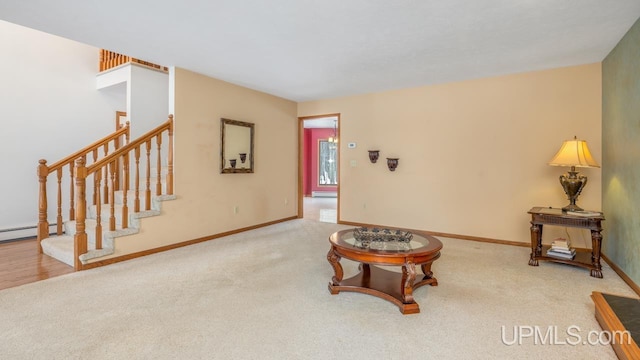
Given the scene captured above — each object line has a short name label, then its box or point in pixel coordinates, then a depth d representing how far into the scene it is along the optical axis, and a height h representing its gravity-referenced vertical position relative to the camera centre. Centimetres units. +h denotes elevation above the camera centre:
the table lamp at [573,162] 343 +15
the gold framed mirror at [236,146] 484 +46
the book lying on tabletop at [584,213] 327 -40
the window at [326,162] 1084 +43
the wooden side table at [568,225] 318 -59
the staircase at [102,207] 326 -40
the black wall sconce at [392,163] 526 +20
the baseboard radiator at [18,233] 445 -86
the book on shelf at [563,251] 341 -82
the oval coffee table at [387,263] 236 -68
